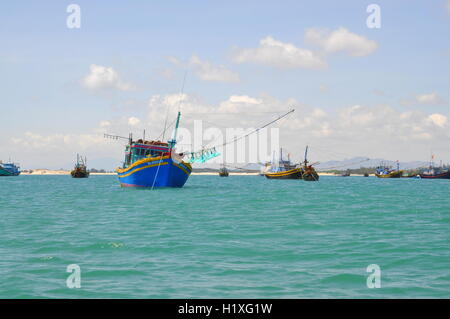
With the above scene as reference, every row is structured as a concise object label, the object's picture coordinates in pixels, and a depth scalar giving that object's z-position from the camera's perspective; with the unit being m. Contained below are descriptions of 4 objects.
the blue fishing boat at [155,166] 57.06
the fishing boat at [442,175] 191.00
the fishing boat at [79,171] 168.50
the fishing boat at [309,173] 133.75
